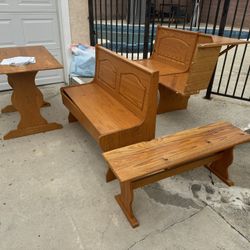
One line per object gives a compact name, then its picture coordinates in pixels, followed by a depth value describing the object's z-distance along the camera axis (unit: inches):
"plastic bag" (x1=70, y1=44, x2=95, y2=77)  154.9
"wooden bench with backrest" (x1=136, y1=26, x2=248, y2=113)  94.4
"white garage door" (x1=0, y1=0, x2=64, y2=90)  135.0
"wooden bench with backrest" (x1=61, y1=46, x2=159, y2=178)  76.3
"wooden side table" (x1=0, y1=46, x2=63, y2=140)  92.4
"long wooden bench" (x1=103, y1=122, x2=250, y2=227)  62.1
